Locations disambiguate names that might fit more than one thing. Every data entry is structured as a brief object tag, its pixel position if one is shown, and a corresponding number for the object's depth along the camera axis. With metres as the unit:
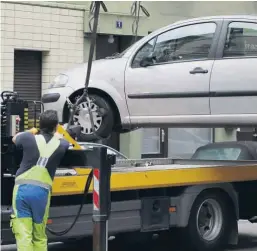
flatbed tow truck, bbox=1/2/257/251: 9.24
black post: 8.14
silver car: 10.57
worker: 8.42
